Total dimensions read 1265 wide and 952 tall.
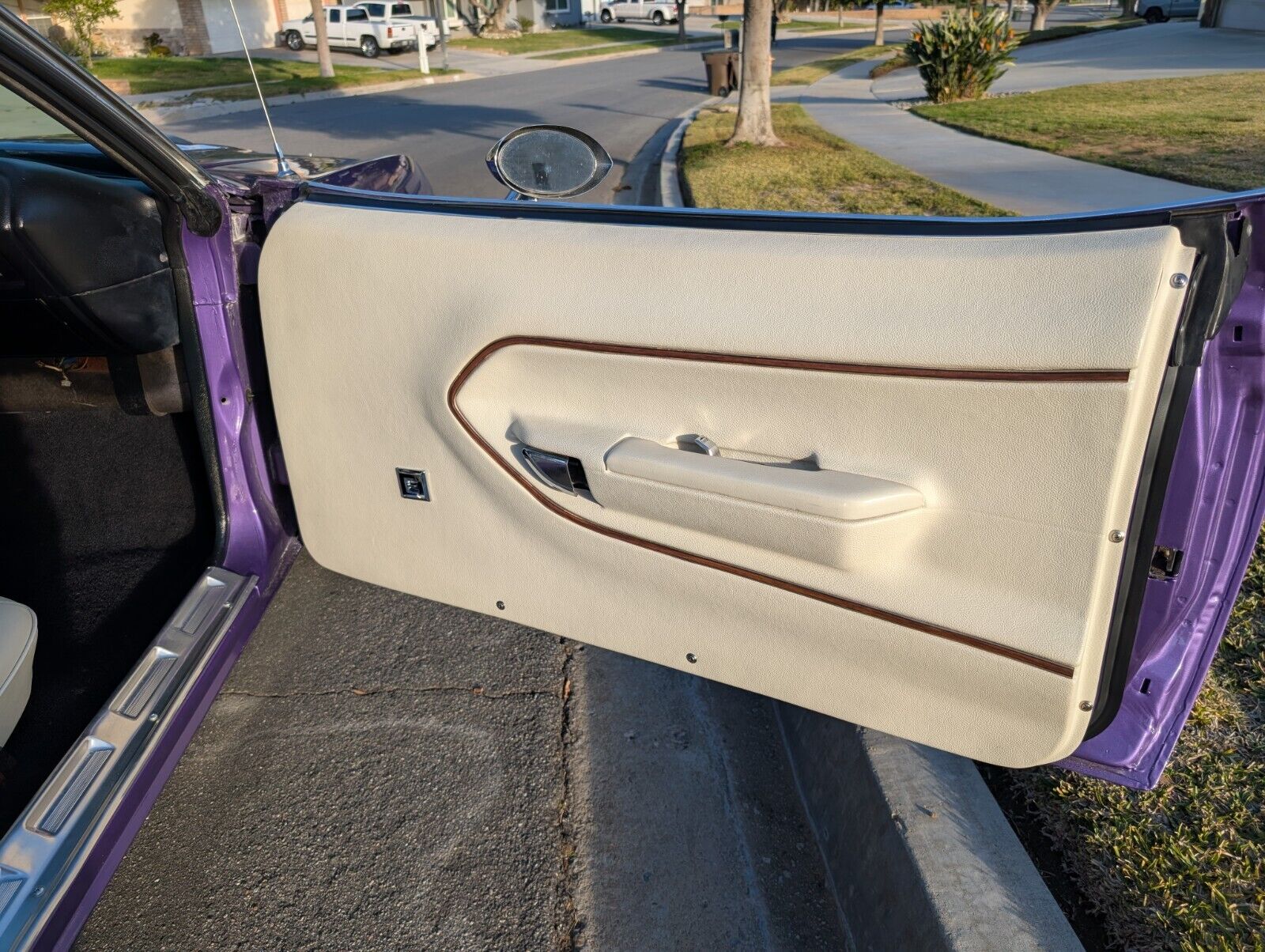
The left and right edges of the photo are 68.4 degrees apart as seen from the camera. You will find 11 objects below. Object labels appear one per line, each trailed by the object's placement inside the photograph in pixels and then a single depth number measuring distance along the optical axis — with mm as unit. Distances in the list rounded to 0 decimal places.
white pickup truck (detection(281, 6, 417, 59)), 28859
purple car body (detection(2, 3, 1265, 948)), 1536
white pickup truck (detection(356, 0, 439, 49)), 29328
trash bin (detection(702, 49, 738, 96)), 16969
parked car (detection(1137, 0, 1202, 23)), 31547
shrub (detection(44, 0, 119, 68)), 16936
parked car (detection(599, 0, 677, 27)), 50125
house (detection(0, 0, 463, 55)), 27734
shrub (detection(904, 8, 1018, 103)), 14438
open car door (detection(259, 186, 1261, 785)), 1435
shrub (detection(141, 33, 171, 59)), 27453
